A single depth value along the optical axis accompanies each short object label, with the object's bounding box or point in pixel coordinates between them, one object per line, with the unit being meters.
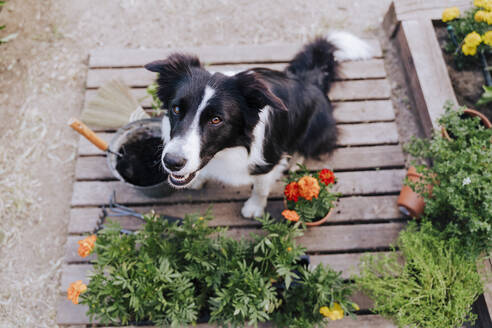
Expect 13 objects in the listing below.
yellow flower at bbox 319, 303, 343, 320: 2.02
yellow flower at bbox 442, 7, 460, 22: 2.78
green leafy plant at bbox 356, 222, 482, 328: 2.06
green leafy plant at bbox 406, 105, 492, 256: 2.11
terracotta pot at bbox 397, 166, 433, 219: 2.61
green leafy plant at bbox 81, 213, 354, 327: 2.02
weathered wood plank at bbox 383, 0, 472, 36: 3.17
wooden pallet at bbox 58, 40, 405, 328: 2.71
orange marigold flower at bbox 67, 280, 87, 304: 1.90
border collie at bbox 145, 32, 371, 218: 1.76
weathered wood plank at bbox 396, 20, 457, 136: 2.88
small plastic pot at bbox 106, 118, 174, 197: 2.49
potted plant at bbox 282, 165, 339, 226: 2.09
